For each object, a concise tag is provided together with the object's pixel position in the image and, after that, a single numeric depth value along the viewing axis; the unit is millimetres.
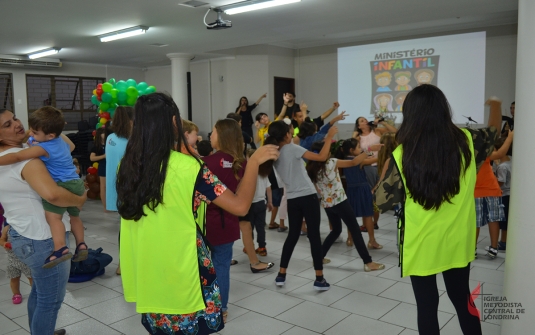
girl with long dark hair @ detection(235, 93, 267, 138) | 10562
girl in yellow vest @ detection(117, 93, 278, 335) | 1583
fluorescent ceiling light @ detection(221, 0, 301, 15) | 6039
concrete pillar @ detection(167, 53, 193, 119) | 11038
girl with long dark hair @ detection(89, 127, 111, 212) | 6105
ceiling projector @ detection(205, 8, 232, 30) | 6449
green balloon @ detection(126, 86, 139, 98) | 6707
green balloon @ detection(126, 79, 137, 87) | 6866
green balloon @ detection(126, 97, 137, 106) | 6730
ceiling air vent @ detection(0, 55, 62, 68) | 10875
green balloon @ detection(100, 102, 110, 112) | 6949
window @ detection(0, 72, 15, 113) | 11617
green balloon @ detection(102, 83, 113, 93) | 6777
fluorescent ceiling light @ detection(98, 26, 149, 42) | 7781
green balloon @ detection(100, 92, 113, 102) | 6737
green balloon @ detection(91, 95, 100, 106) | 7152
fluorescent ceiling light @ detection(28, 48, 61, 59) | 10041
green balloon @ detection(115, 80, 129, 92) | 6746
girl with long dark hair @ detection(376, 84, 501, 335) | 1954
